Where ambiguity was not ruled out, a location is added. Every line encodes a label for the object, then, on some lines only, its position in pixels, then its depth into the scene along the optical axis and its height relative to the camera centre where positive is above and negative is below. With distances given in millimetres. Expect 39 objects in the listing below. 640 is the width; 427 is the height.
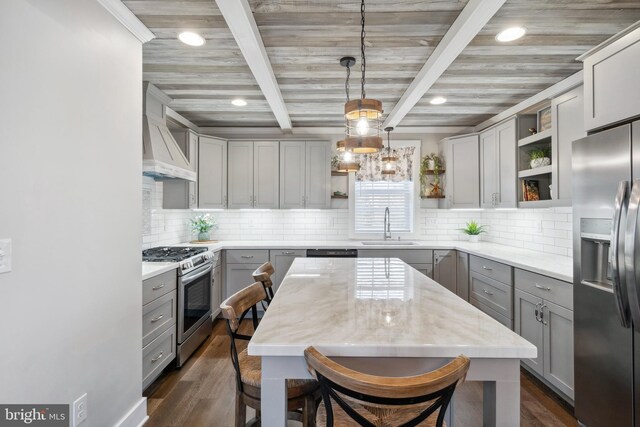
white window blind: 4684 +139
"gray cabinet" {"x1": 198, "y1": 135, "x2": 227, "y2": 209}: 4176 +552
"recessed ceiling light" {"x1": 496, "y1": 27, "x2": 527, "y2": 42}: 2109 +1225
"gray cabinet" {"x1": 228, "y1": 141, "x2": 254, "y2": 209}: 4344 +579
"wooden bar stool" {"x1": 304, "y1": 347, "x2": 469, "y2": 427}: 826 -456
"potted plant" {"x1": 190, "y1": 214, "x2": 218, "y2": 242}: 4305 -165
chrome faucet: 4637 -140
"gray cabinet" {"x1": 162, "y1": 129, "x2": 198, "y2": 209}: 3816 +341
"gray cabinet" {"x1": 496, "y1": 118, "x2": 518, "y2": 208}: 3404 +552
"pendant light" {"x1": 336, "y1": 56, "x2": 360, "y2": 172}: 2895 +495
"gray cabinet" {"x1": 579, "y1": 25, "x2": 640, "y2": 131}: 1667 +756
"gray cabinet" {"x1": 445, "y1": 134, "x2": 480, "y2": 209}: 4105 +561
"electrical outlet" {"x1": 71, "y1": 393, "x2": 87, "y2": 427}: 1491 -940
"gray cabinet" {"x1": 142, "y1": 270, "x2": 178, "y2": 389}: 2270 -843
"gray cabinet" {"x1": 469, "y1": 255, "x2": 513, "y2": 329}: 2883 -735
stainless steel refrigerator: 1525 -331
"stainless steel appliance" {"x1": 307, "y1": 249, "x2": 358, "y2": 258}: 4078 -484
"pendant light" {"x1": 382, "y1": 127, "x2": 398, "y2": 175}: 3711 +680
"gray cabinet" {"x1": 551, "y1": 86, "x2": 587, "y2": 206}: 2553 +683
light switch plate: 1141 -150
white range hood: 2658 +621
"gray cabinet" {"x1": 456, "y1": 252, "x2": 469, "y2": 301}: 3733 -730
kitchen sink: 4281 -392
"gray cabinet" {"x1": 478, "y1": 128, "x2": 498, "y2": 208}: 3744 +561
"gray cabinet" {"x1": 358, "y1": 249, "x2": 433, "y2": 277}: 4012 -534
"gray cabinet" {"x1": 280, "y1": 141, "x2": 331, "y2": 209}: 4359 +539
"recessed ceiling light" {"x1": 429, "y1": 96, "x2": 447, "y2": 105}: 3410 +1249
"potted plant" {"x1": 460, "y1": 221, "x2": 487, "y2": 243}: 4344 -229
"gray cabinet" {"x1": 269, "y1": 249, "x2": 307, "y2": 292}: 4059 -546
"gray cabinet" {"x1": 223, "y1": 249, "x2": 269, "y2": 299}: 4031 -644
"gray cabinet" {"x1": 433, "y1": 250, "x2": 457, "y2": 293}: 4000 -667
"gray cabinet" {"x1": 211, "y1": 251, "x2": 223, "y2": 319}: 3672 -878
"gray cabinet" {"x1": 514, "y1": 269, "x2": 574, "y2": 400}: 2178 -828
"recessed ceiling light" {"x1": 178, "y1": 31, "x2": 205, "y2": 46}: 2154 +1219
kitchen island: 1050 -432
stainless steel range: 2770 -740
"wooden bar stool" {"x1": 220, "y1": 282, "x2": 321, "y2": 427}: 1399 -780
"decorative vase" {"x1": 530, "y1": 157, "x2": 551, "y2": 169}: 3023 +508
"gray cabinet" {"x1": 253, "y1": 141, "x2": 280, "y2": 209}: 4355 +538
